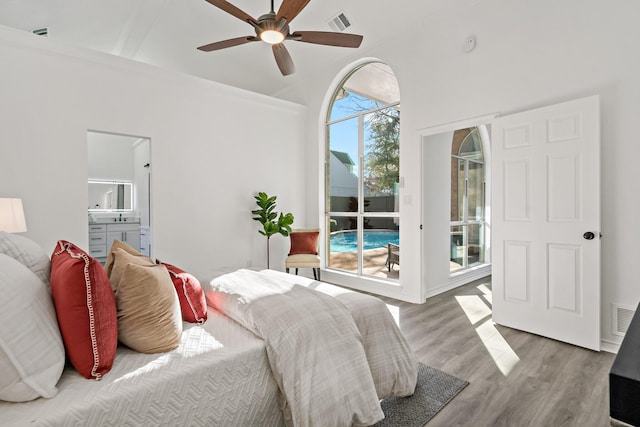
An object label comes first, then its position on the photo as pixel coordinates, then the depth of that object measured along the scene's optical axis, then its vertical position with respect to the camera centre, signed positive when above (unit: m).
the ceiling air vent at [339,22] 4.07 +2.44
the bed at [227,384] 1.06 -0.64
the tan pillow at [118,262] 1.48 -0.24
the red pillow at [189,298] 1.71 -0.45
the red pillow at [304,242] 4.79 -0.41
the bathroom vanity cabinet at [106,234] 5.50 -0.35
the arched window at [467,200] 4.91 +0.24
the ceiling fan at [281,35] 2.42 +1.53
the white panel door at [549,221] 2.62 -0.06
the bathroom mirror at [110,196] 5.62 +0.33
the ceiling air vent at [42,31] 3.95 +2.24
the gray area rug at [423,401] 1.75 -1.09
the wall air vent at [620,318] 2.56 -0.83
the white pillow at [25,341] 1.00 -0.41
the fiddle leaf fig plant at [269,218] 4.67 -0.05
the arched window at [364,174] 4.45 +0.60
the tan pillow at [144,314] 1.36 -0.42
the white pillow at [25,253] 1.36 -0.17
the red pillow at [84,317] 1.18 -0.38
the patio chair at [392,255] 4.40 -0.55
